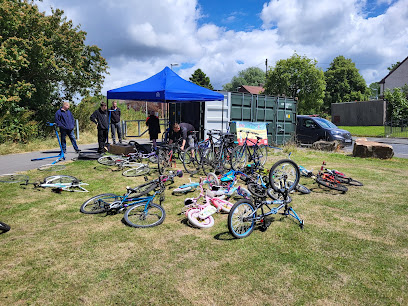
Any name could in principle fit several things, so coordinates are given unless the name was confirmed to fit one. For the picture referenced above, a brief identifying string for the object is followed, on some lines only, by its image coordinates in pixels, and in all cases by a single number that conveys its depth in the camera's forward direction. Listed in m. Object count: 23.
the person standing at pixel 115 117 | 11.40
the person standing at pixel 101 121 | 10.32
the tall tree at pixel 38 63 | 12.23
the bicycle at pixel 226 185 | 5.04
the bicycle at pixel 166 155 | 7.79
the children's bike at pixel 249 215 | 3.81
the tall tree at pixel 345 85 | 48.72
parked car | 14.07
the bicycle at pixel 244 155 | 7.83
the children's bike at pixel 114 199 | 4.74
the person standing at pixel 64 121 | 9.43
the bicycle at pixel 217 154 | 7.88
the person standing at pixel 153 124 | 10.73
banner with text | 10.27
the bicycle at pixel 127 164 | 7.81
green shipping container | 13.14
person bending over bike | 8.66
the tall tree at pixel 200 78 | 56.59
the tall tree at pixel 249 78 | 80.50
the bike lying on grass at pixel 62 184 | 6.05
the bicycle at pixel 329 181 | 6.18
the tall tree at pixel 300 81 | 33.12
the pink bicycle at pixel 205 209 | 4.30
